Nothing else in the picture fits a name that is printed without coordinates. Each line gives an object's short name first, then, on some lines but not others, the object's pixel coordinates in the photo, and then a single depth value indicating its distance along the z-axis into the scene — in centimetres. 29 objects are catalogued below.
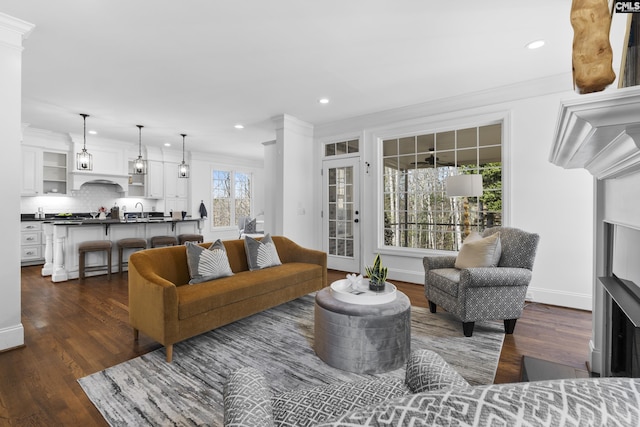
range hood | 631
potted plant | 237
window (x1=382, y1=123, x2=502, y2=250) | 407
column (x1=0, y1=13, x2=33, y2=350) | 240
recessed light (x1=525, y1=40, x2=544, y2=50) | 272
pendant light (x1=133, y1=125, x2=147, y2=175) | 565
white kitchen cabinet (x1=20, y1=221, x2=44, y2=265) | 564
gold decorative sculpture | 91
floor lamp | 340
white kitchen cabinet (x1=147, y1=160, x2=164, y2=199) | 736
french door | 510
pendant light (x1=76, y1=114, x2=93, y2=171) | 488
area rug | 171
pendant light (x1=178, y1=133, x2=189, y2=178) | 621
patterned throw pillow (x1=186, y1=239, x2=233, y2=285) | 285
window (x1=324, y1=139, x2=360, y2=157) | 512
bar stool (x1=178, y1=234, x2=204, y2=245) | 585
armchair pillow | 284
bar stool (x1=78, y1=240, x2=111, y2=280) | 452
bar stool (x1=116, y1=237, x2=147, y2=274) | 494
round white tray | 220
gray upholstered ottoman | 203
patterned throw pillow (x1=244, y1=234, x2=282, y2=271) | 346
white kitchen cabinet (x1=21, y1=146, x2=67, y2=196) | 580
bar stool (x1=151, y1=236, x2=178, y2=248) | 533
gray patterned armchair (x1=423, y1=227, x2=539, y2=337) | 258
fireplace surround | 83
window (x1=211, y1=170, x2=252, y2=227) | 861
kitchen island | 457
